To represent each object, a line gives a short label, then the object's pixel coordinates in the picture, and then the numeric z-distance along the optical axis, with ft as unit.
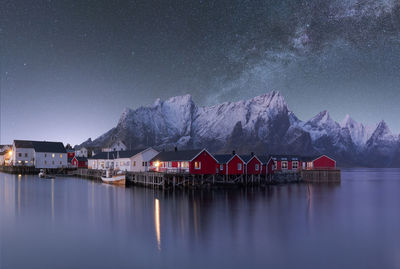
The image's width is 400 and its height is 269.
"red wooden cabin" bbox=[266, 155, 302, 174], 316.05
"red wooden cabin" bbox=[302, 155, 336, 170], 321.73
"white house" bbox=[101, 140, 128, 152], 501.56
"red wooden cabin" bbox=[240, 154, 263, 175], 251.39
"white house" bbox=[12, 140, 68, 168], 366.22
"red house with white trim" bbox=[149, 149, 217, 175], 209.97
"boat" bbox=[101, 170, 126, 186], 229.86
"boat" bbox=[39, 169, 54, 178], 302.04
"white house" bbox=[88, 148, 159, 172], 249.34
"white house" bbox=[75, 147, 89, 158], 492.13
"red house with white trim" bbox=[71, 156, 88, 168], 385.62
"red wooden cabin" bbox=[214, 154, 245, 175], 239.50
